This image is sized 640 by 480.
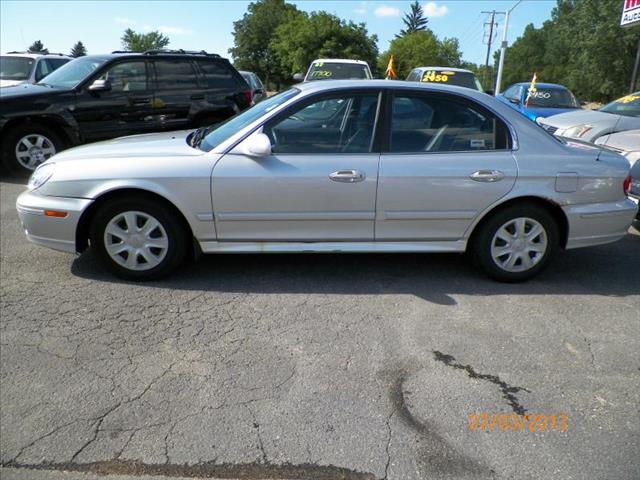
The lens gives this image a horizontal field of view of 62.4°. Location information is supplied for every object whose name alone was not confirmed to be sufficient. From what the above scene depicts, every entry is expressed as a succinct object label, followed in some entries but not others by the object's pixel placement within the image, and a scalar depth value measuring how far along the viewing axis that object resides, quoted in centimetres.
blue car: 1218
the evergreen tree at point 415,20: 9775
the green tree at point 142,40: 7343
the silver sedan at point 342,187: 392
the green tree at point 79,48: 6359
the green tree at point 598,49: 5419
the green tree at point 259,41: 6638
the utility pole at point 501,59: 2842
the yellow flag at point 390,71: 1391
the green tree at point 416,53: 5938
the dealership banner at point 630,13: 1384
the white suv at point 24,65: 1197
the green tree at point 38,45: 4697
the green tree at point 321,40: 5269
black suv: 741
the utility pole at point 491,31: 4840
